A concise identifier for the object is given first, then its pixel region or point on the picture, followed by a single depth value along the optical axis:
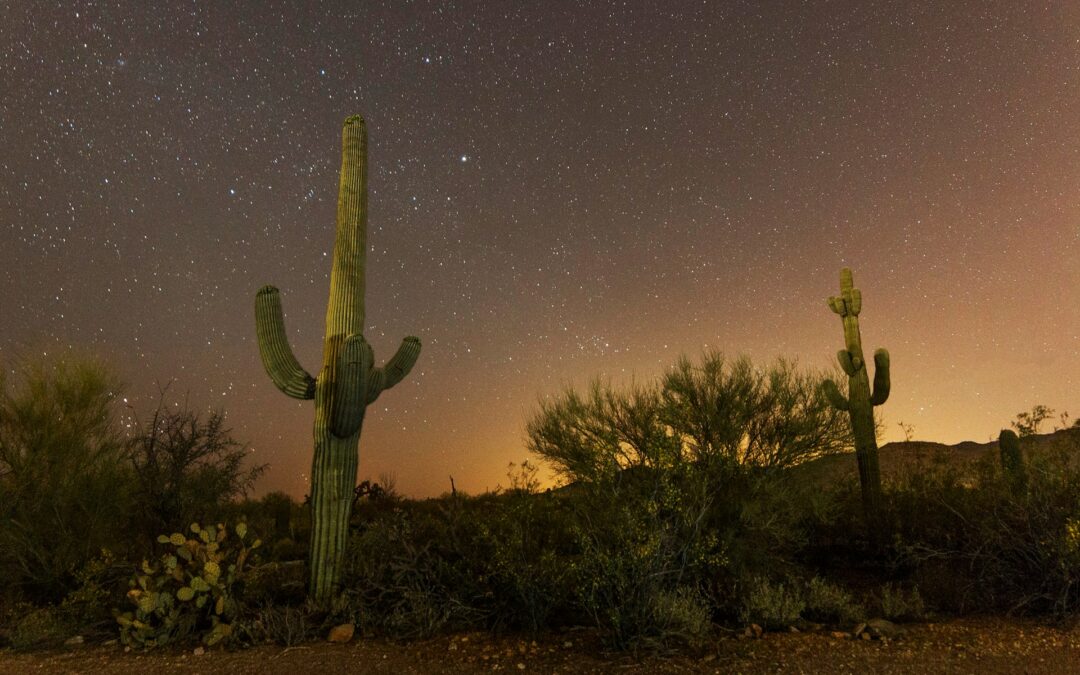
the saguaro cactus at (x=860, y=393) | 12.52
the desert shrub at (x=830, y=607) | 7.59
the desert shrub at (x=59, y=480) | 9.93
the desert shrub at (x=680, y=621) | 6.61
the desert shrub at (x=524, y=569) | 7.44
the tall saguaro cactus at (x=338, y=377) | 8.60
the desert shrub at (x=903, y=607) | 7.86
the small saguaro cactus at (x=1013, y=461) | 9.39
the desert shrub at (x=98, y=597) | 7.99
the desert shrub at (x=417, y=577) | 7.53
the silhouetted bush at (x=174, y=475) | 10.70
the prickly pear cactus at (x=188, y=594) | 7.49
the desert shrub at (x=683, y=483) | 6.80
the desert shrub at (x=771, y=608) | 7.29
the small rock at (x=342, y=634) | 7.37
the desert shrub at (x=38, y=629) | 7.56
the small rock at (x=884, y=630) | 7.05
